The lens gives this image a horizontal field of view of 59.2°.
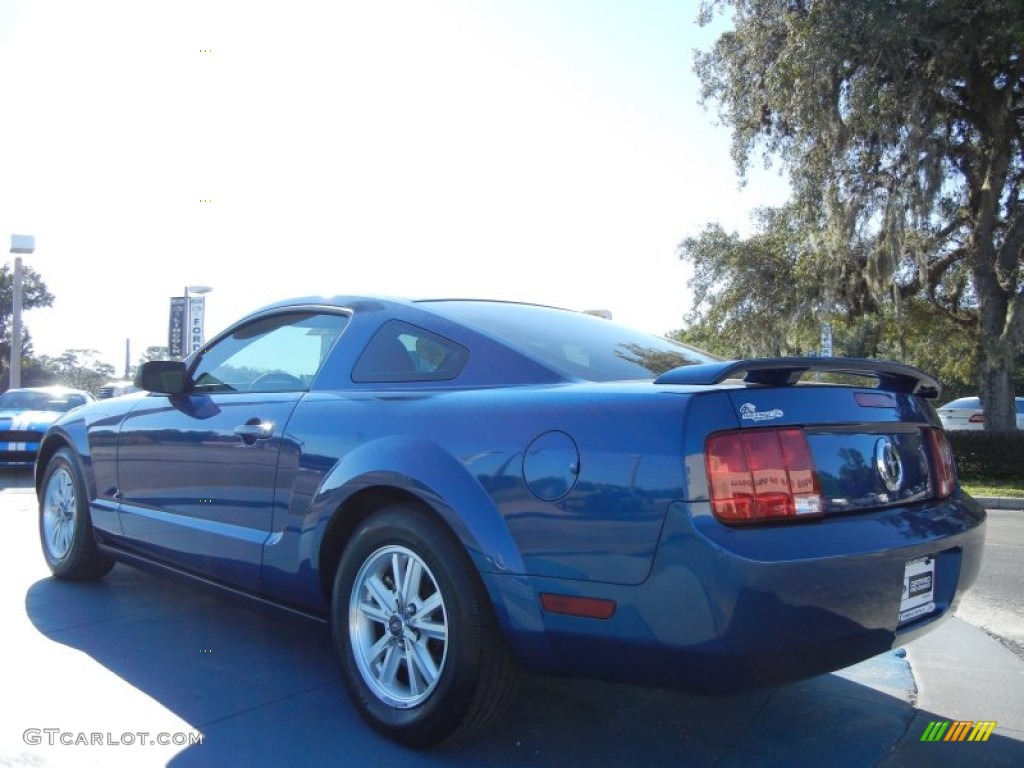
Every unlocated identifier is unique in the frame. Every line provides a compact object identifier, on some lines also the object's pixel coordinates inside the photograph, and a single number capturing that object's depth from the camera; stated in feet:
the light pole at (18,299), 73.36
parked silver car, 76.84
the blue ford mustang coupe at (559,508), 8.09
